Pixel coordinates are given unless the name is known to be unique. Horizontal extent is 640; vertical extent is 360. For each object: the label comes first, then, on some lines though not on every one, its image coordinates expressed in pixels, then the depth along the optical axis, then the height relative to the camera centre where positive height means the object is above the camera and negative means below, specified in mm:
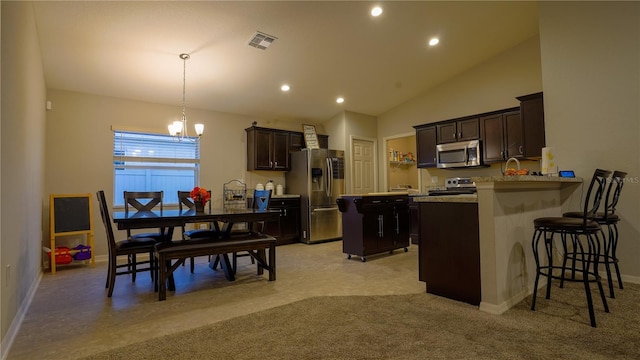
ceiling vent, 3825 +1817
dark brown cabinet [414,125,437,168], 5613 +728
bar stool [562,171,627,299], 2596 -302
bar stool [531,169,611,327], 2158 -314
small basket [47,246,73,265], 4082 -786
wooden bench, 2861 -557
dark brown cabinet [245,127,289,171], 5871 +758
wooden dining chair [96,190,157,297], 2951 -513
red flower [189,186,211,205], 3584 -42
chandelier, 3652 +773
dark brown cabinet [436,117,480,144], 5148 +909
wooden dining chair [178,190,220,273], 3893 -502
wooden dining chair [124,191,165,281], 3635 -94
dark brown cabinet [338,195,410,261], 4238 -494
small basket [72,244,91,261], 4215 -773
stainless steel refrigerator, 5891 -7
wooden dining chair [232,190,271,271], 4055 -157
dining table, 2770 -263
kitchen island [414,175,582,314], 2381 -391
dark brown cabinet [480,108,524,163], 4640 +732
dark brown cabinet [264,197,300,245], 5758 -611
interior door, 6512 +439
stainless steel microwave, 5045 +502
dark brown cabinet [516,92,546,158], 4230 +812
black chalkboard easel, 4176 -296
